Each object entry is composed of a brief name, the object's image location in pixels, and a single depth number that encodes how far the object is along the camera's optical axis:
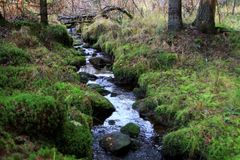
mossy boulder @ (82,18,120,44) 15.55
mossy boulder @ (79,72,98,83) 10.95
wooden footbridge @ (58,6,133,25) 18.51
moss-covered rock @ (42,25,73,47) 12.75
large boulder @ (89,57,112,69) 12.94
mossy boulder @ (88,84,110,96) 9.99
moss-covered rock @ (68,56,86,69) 11.87
